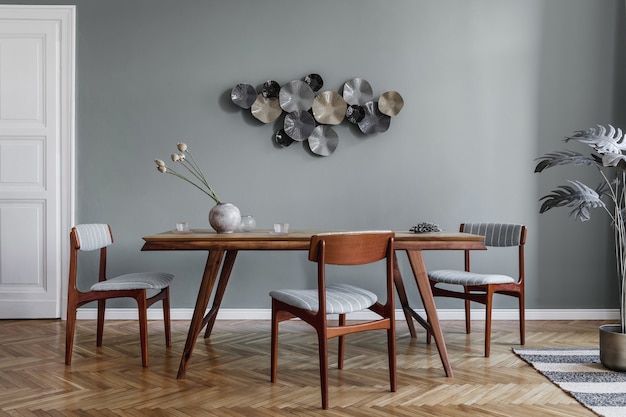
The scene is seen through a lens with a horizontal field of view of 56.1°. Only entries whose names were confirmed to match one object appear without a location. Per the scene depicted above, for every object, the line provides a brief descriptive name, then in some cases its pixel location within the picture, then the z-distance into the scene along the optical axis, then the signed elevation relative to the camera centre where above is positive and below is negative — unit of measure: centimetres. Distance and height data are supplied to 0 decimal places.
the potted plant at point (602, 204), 291 -4
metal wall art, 449 +62
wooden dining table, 291 -29
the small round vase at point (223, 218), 323 -18
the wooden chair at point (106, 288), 318 -57
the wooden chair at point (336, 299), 255 -52
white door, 448 +22
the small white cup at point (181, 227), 342 -24
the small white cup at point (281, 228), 328 -23
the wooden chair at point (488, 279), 343 -54
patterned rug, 257 -93
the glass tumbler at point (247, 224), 351 -23
